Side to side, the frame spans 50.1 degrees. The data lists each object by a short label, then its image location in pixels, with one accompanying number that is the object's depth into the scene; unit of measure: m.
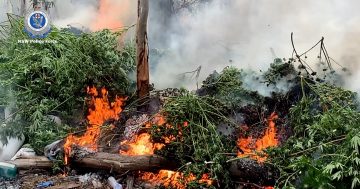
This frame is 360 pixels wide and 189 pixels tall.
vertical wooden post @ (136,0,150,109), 6.17
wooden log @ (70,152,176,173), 5.07
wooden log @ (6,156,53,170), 5.50
